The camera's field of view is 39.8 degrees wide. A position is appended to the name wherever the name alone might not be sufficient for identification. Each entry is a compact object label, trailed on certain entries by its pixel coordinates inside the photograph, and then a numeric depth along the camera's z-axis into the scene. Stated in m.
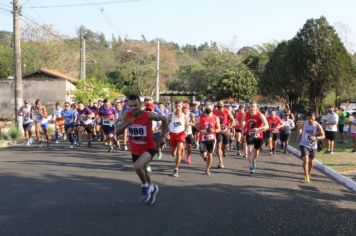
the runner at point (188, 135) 13.22
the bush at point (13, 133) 20.45
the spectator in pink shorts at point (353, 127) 17.67
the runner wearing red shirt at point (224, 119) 14.83
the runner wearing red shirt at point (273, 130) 17.38
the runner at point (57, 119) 18.89
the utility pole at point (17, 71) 21.46
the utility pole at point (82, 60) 36.03
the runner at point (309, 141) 11.11
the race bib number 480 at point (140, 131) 8.23
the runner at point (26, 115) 17.25
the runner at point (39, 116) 17.08
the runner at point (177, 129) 11.88
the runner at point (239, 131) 16.85
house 36.53
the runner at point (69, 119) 17.53
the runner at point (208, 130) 11.52
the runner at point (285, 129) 17.94
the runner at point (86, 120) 17.22
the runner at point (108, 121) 16.47
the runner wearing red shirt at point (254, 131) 12.14
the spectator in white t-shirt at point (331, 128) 17.42
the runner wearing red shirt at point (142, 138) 8.12
